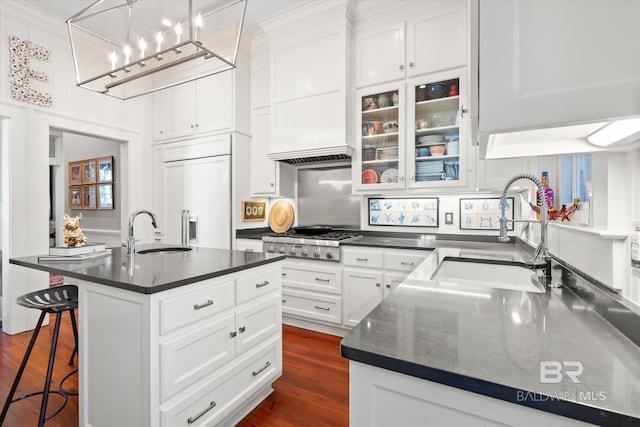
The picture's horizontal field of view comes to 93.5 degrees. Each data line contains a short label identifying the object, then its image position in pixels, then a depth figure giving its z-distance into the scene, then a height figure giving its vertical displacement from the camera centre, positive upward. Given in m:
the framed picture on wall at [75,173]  5.13 +0.65
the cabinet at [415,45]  2.55 +1.51
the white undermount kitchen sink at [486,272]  1.56 -0.34
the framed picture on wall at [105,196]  4.64 +0.23
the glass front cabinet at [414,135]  2.62 +0.71
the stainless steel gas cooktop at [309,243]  2.82 -0.32
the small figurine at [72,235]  1.84 -0.15
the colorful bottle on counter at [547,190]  1.60 +0.12
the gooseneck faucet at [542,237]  1.23 -0.11
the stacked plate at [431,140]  2.72 +0.65
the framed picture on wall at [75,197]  5.15 +0.24
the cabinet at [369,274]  2.57 -0.56
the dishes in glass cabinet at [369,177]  3.01 +0.35
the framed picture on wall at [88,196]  4.89 +0.23
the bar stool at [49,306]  1.59 -0.52
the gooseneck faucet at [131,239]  1.86 -0.18
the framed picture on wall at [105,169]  4.62 +0.65
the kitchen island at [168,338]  1.28 -0.61
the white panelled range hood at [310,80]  2.93 +1.35
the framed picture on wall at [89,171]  4.88 +0.64
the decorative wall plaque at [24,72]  2.83 +1.34
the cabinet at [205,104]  3.45 +1.29
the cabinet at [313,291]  2.85 -0.79
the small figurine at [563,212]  1.33 +0.00
